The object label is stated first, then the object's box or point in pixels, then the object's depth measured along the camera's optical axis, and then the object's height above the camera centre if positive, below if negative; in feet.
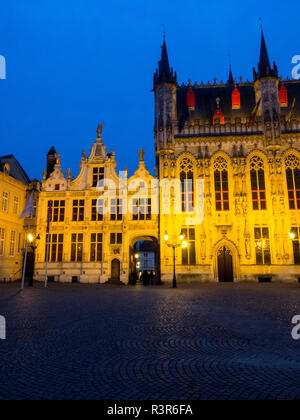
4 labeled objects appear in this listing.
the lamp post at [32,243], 83.81 +4.93
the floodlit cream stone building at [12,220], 104.12 +13.70
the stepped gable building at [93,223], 102.68 +11.67
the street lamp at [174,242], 95.63 +4.55
